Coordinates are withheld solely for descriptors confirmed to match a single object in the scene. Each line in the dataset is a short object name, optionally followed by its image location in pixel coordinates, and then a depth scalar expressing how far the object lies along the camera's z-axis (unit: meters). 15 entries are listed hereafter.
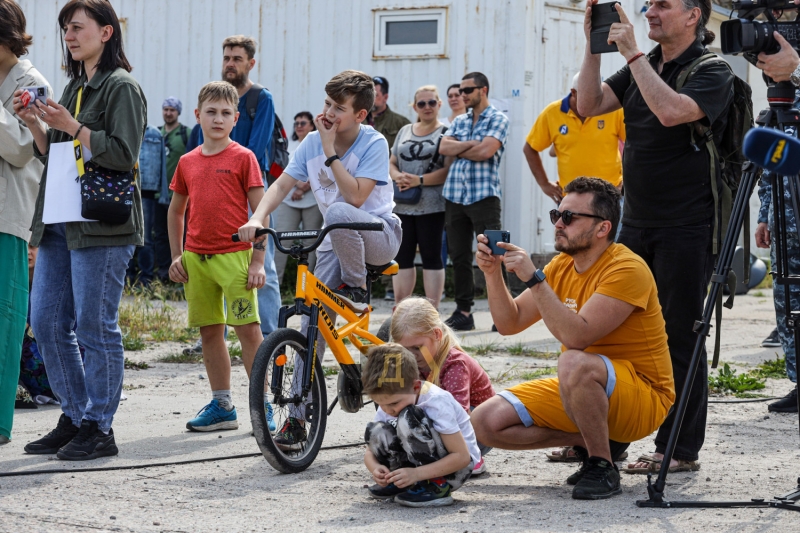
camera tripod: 7.82
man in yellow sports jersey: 16.47
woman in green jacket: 9.50
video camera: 7.68
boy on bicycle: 9.93
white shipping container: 23.92
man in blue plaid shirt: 18.64
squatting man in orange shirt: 8.25
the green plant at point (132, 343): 16.50
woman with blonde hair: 18.50
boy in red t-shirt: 10.95
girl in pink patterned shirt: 9.01
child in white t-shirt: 8.02
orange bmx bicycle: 8.76
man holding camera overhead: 9.08
